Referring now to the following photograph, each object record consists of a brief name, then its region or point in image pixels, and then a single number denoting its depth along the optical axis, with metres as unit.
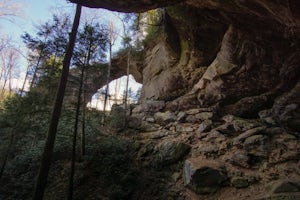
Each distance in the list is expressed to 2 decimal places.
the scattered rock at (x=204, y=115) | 11.18
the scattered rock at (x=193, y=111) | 12.06
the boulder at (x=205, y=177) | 6.76
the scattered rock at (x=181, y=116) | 12.15
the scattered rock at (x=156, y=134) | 11.30
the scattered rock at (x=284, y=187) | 5.45
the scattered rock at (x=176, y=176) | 7.82
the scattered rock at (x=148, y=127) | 12.56
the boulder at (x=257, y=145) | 7.43
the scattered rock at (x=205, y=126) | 10.16
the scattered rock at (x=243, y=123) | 9.21
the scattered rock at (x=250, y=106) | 10.21
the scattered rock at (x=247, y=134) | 8.40
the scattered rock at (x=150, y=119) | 13.45
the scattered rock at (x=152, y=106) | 14.52
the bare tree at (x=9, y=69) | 23.05
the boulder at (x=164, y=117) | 12.70
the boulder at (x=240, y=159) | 7.20
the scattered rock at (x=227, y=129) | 9.38
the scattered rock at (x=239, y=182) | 6.39
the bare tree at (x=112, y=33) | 18.53
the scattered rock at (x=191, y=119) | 11.64
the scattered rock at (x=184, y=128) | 10.93
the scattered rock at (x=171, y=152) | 8.74
